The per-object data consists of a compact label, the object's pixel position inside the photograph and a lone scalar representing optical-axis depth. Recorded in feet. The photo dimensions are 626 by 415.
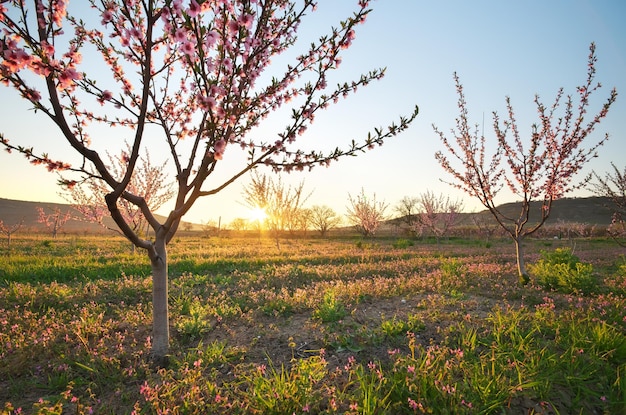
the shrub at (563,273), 23.82
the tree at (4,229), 60.70
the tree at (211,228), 157.89
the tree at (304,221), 149.61
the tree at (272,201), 71.31
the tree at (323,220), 166.20
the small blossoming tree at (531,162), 27.07
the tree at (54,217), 98.13
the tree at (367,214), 94.43
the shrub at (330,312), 17.38
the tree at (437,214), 109.40
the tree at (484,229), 133.00
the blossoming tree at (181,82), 9.55
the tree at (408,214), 175.81
